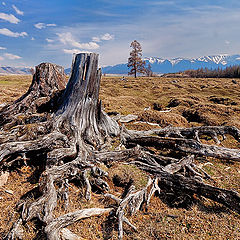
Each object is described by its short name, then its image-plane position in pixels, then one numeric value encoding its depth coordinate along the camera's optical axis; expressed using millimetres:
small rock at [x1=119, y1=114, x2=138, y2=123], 12278
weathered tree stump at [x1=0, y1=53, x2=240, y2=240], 4593
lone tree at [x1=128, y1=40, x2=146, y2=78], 70519
